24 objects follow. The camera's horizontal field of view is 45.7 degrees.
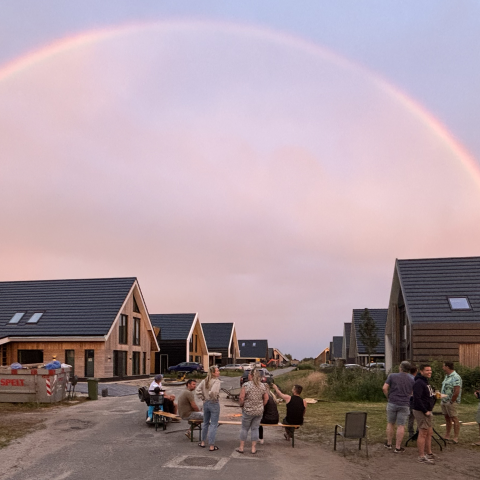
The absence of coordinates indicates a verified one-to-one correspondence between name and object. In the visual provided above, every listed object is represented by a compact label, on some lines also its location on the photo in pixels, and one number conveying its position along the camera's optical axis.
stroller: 14.89
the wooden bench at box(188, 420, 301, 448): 12.55
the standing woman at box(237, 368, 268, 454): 11.45
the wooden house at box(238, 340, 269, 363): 103.47
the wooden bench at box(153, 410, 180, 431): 14.57
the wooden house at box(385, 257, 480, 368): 26.72
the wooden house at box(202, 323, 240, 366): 71.81
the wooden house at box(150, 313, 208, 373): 52.25
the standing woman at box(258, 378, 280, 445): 13.03
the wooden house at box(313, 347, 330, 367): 115.51
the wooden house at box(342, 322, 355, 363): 76.03
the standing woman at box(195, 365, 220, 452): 11.66
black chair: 11.34
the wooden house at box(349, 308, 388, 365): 59.34
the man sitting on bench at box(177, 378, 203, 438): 13.88
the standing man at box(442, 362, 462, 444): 12.92
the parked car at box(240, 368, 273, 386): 27.93
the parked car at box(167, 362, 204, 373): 47.56
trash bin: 23.19
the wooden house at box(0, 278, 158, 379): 34.38
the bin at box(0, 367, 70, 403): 21.06
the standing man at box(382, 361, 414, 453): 11.59
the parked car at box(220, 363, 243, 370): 63.92
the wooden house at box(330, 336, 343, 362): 94.94
